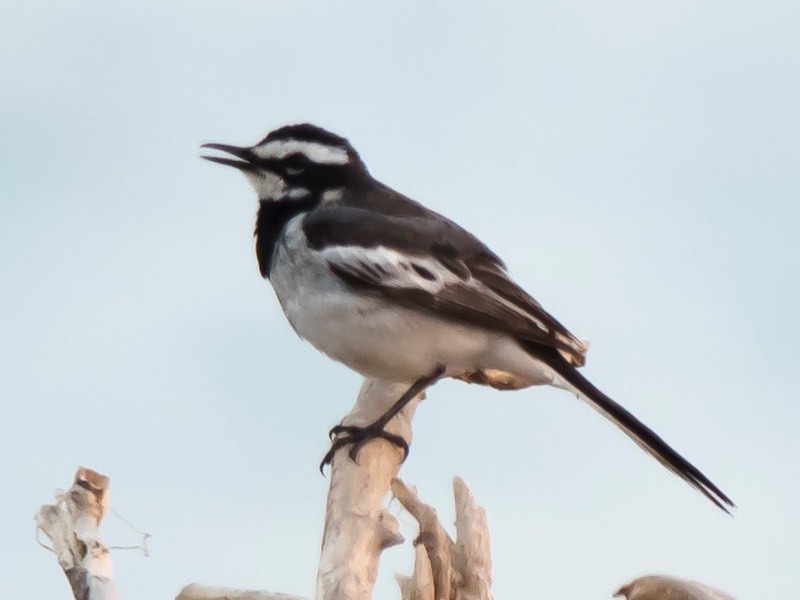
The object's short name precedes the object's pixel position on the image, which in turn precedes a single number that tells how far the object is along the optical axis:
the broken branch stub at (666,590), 9.69
